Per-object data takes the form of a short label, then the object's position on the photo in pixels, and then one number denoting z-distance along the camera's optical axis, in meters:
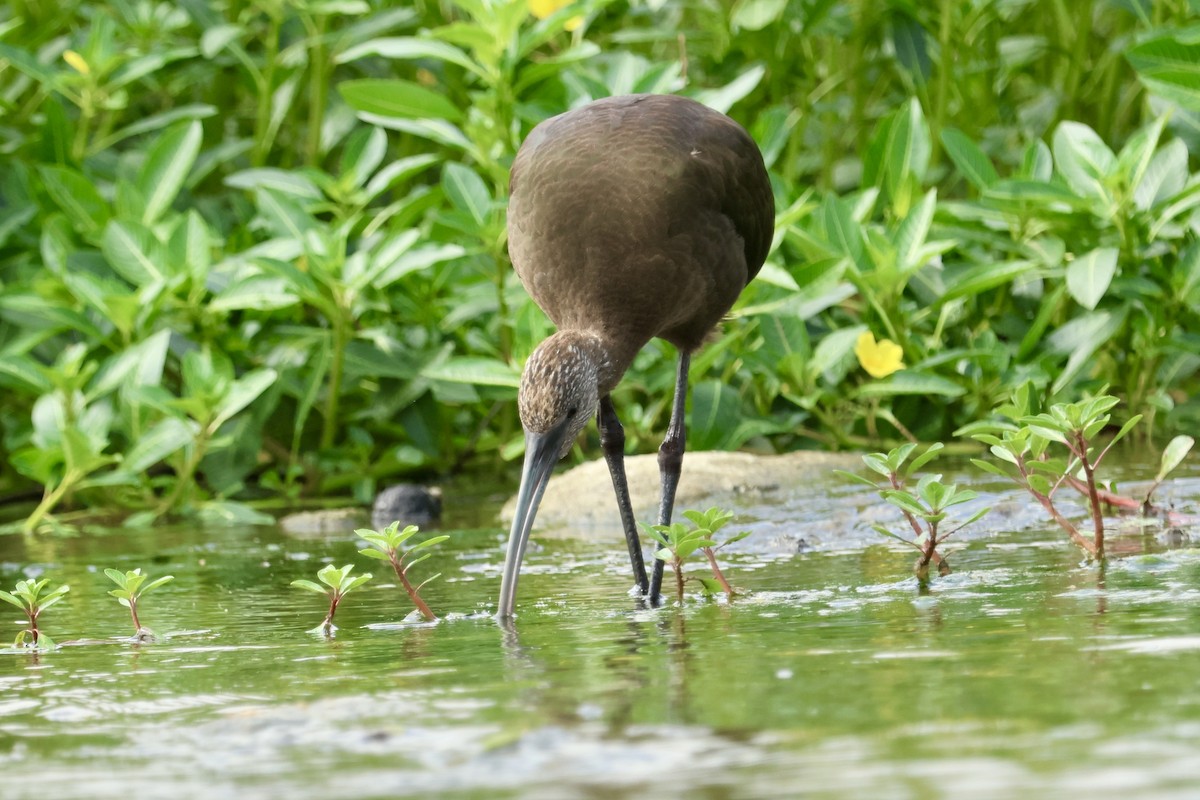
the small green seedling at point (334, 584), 6.87
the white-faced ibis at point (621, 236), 8.97
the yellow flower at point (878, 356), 12.02
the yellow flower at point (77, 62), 13.98
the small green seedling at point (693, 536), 7.09
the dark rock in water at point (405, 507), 11.72
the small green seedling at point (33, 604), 7.04
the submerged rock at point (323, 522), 11.66
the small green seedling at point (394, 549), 7.01
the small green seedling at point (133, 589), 7.12
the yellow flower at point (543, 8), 13.54
